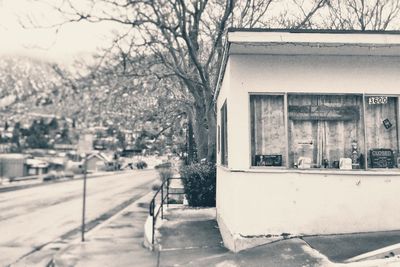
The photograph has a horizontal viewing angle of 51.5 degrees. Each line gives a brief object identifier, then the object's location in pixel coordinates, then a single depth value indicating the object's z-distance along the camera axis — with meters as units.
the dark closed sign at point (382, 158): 8.02
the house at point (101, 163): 85.31
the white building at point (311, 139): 7.63
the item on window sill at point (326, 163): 8.01
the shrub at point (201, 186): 14.66
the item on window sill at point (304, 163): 7.92
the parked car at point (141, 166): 84.66
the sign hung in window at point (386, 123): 8.16
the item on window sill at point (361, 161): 8.01
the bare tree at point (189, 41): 15.04
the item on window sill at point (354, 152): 8.03
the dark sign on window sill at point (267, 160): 7.93
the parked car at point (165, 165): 25.35
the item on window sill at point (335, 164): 8.01
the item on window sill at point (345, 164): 7.93
